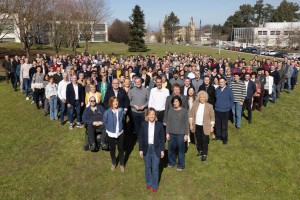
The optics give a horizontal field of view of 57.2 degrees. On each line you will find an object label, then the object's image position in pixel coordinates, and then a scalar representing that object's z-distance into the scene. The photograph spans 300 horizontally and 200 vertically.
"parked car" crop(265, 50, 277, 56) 52.28
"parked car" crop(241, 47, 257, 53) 58.76
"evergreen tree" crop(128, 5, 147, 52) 53.34
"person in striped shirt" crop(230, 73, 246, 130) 9.36
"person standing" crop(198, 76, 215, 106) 8.84
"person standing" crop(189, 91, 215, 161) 7.28
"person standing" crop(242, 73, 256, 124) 10.16
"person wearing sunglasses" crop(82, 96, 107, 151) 7.77
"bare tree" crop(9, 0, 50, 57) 24.37
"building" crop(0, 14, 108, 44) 25.54
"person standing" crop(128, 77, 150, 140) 8.19
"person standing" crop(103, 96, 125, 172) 6.74
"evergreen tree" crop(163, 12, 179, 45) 92.04
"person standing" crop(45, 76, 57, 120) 10.55
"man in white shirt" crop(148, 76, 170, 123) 8.15
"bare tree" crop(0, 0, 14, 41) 21.77
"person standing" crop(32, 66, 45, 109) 11.62
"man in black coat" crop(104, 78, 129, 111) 8.18
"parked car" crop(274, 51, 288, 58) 48.40
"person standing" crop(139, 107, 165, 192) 6.09
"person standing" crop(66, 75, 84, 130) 9.40
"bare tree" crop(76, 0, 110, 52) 36.81
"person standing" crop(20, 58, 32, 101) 13.61
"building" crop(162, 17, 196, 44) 104.26
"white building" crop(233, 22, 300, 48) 89.56
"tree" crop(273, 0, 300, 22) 102.38
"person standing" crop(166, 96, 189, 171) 6.68
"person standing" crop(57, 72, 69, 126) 9.89
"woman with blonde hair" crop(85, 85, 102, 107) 8.53
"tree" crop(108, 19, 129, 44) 90.06
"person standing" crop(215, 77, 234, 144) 8.49
